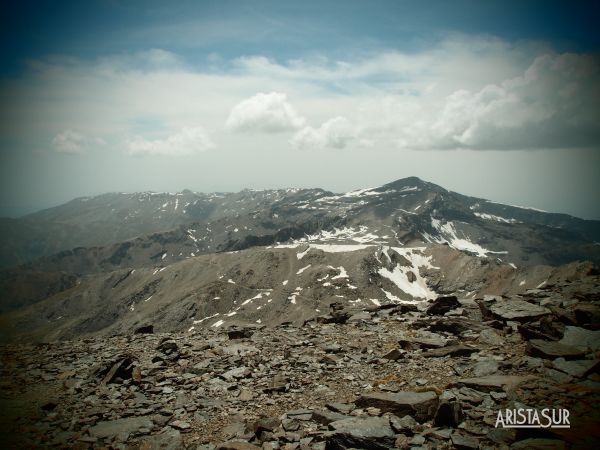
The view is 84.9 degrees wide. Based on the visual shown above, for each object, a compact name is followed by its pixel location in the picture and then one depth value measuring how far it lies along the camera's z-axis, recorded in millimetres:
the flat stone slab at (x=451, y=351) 16219
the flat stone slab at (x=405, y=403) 10719
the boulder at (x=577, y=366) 11180
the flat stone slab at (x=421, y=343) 17750
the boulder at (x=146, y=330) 29842
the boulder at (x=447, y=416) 9914
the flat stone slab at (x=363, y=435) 9370
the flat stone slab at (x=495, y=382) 11539
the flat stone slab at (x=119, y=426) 11820
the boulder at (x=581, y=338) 13758
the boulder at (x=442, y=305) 26078
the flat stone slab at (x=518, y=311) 20078
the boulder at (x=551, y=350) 12888
